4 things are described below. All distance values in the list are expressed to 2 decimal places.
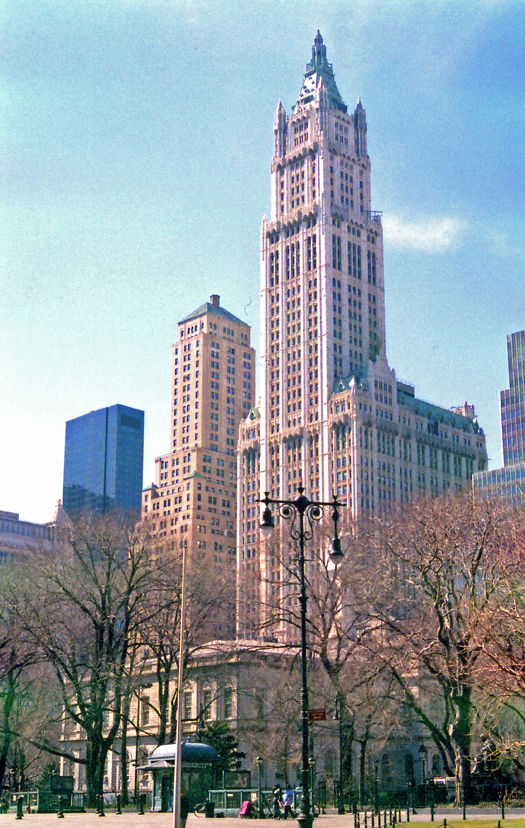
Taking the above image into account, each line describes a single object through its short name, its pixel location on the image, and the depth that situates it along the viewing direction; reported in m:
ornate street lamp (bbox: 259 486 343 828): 34.66
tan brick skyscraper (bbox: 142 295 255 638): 81.12
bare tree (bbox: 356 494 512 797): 52.62
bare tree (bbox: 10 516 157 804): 64.38
